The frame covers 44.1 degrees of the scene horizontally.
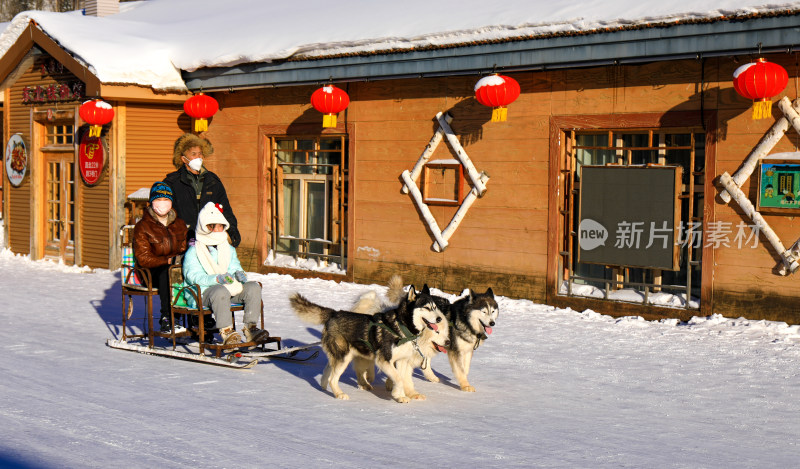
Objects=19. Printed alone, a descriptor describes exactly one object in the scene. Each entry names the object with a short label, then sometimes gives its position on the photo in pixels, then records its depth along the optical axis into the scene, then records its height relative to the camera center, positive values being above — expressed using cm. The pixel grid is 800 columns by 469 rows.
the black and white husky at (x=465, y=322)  791 -109
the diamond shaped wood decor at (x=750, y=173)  1104 +12
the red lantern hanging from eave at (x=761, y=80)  1052 +120
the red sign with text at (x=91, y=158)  1795 +45
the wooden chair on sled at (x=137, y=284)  955 -102
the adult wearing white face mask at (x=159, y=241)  970 -56
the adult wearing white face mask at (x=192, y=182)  1097 +3
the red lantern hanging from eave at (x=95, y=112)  1697 +122
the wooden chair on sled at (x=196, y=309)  882 -115
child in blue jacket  894 -82
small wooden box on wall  1417 +7
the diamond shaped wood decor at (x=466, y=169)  1385 +9
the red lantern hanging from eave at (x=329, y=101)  1483 +128
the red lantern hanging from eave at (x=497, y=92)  1275 +125
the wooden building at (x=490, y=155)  1155 +48
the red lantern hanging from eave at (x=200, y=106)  1720 +136
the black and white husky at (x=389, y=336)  748 -115
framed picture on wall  1108 +7
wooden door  1916 -47
